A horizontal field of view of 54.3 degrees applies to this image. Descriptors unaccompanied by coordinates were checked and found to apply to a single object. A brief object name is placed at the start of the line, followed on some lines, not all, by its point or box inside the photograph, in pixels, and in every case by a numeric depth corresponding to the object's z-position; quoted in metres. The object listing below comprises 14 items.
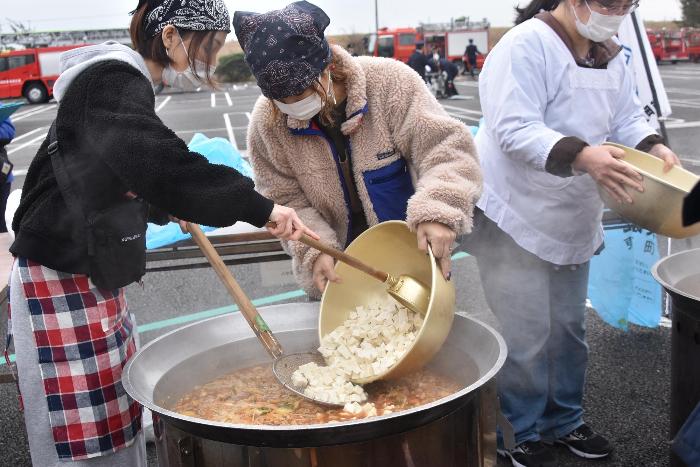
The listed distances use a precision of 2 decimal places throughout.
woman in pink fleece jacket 1.95
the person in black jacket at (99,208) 1.64
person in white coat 2.38
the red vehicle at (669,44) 29.42
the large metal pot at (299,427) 1.53
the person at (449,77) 21.09
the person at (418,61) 18.88
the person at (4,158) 4.54
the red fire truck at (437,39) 31.19
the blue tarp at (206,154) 3.68
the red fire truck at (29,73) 27.77
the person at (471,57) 29.55
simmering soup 1.87
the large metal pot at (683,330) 2.21
